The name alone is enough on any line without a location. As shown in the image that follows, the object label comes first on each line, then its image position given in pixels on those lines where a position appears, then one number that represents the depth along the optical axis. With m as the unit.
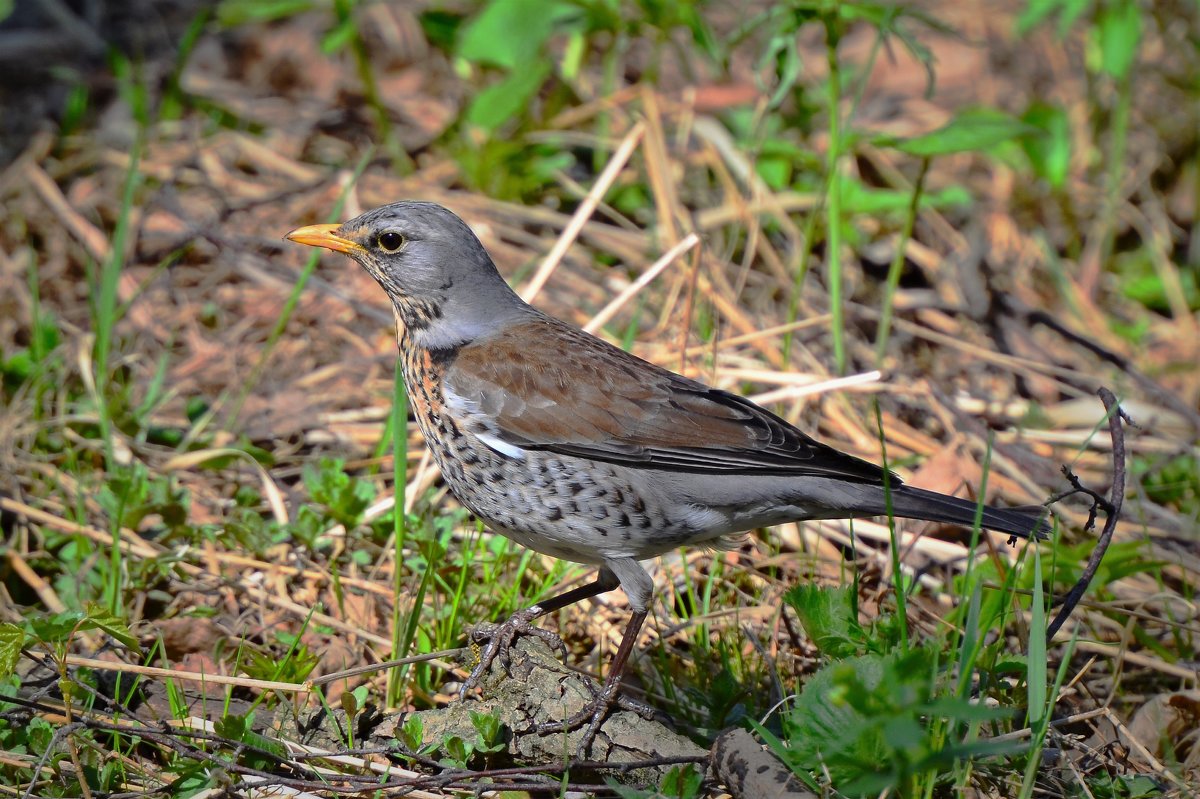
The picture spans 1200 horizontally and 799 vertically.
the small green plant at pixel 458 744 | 6.50
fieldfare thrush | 7.27
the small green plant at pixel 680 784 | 6.21
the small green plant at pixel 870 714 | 4.78
